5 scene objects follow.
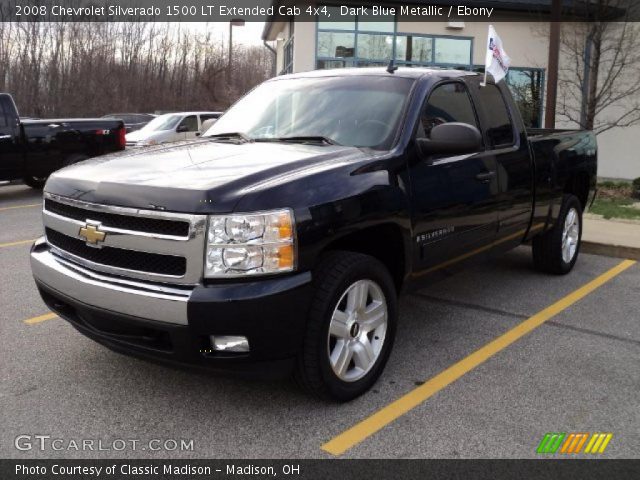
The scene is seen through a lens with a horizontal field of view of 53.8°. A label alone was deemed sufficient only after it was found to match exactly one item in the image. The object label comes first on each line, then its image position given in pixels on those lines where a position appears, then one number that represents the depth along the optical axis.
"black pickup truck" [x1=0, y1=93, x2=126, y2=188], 11.51
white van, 15.82
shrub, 12.16
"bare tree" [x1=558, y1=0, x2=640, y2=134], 15.09
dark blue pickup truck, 2.92
